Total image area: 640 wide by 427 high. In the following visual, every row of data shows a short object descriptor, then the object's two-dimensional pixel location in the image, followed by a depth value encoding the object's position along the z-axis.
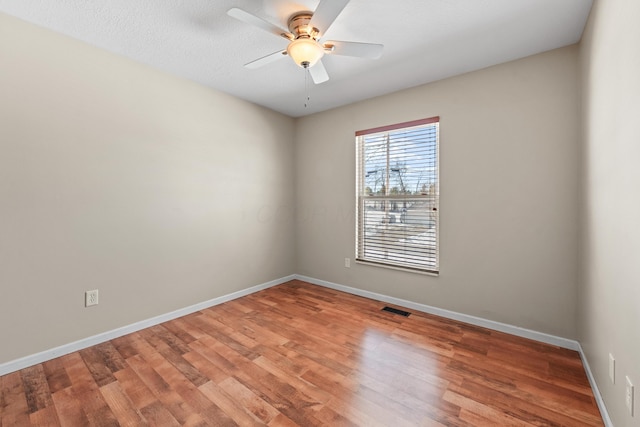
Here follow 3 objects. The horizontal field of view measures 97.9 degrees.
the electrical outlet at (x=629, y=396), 1.18
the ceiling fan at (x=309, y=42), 1.68
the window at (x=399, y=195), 3.01
